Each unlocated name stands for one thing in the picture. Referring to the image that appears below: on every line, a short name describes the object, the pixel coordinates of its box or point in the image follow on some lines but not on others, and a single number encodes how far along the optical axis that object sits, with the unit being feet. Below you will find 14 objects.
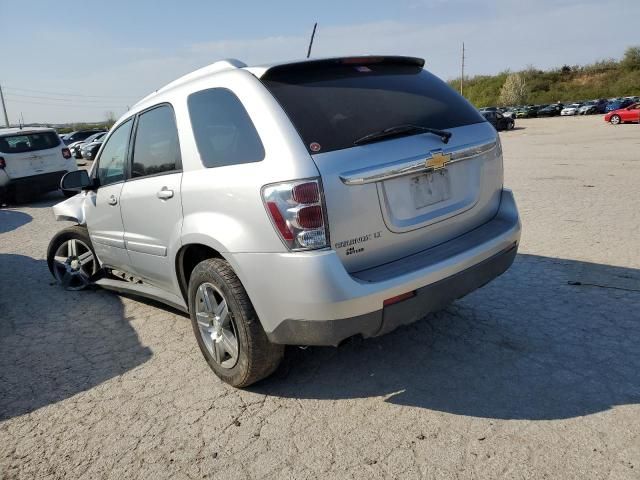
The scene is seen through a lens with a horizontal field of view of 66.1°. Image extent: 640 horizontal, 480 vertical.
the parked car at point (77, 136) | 113.80
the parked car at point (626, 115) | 97.49
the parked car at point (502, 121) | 112.76
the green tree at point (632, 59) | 232.12
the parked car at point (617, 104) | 151.10
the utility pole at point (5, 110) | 215.10
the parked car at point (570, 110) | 167.53
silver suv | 7.94
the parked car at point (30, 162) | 38.04
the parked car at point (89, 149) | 80.50
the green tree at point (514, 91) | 245.24
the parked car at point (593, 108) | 163.22
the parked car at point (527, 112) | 179.63
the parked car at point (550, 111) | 177.47
